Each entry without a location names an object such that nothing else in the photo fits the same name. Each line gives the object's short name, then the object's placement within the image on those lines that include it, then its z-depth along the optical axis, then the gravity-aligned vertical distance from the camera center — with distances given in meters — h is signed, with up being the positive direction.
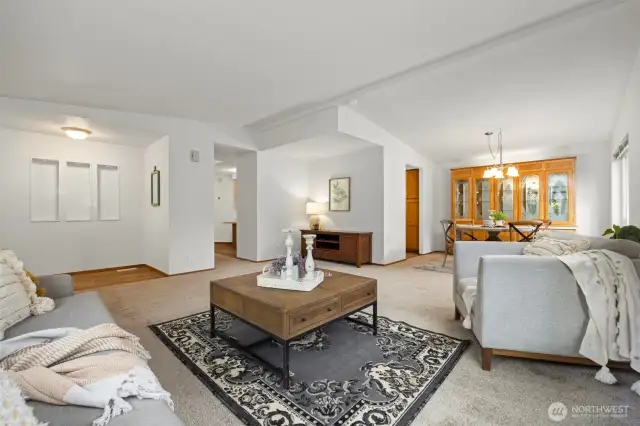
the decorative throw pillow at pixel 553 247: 2.17 -0.28
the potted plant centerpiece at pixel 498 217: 5.01 -0.10
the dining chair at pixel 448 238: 5.44 -0.53
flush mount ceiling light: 4.16 +1.16
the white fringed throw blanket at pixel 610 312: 1.67 -0.58
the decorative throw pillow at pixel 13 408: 0.72 -0.50
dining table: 4.68 -0.29
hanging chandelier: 5.02 +0.68
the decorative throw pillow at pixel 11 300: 1.55 -0.49
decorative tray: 2.16 -0.53
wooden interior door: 7.25 +0.01
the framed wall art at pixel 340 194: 6.03 +0.36
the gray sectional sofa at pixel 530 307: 1.78 -0.60
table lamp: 6.42 +0.04
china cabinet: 5.57 +0.36
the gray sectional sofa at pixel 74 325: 0.87 -0.61
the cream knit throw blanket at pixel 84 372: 0.93 -0.57
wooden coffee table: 1.79 -0.64
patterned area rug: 1.51 -1.02
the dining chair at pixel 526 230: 4.45 -0.27
